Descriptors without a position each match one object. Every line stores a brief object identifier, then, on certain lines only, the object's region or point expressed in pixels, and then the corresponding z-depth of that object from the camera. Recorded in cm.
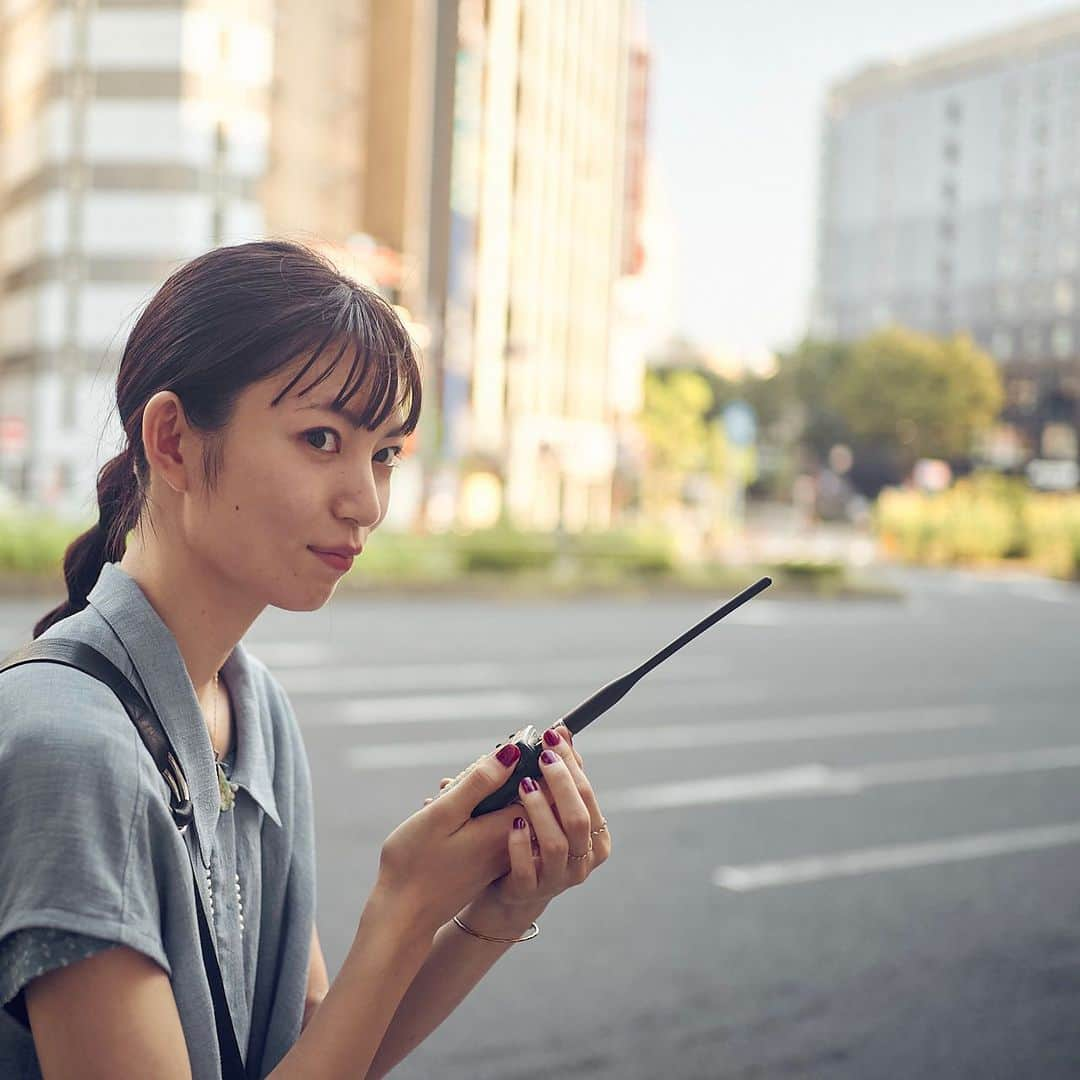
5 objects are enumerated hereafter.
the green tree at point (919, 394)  6919
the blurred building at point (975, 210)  8294
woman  120
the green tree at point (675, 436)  6153
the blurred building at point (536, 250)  5328
